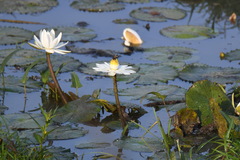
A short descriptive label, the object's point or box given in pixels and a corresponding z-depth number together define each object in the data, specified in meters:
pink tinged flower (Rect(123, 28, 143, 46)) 11.55
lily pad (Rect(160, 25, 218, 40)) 12.22
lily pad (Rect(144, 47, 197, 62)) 10.70
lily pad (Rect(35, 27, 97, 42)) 11.74
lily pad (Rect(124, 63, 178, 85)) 9.45
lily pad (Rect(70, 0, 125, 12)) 14.05
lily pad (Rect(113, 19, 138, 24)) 13.15
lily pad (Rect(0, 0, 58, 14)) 13.57
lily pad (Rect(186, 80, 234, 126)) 7.58
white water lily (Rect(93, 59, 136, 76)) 6.84
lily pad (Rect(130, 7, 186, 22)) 13.55
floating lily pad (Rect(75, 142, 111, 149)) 7.03
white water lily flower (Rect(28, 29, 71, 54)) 7.33
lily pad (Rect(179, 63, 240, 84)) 9.56
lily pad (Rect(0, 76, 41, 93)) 8.80
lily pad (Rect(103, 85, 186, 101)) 8.68
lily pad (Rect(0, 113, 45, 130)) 7.48
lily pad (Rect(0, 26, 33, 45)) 11.22
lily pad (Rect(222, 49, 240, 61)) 10.73
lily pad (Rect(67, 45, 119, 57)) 10.80
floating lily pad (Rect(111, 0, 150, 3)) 15.00
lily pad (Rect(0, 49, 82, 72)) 9.97
